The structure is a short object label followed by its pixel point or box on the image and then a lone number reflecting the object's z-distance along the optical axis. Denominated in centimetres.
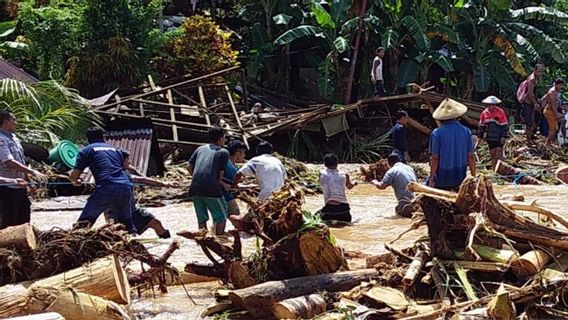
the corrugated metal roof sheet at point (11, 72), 1626
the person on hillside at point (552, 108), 1644
